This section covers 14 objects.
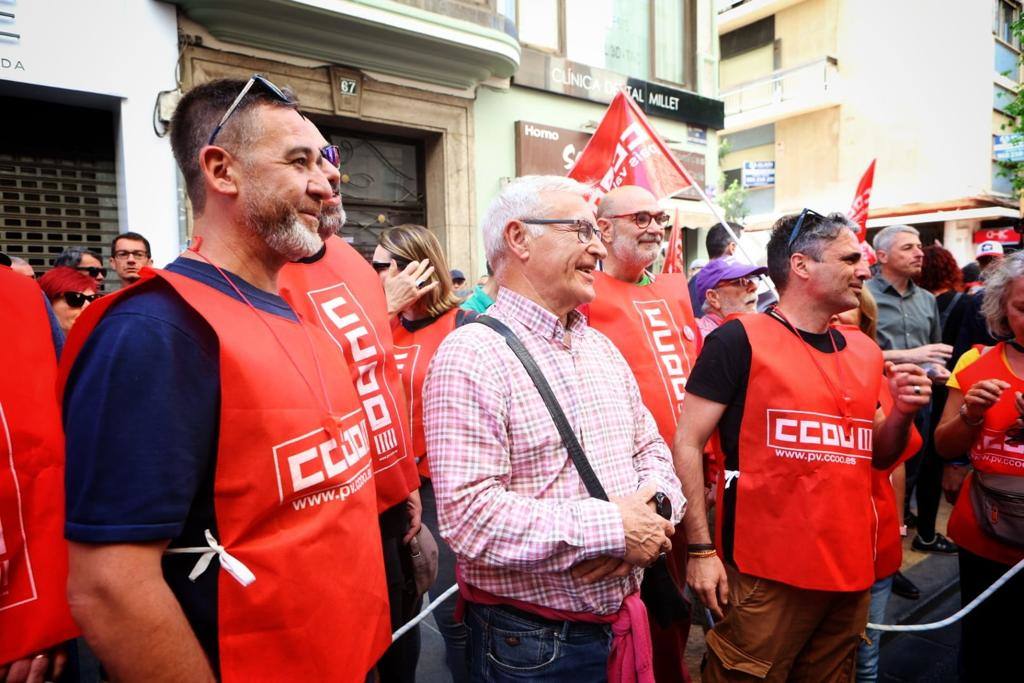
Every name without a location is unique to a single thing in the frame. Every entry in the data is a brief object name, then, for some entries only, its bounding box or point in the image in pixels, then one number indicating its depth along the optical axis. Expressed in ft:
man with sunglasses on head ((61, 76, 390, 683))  3.63
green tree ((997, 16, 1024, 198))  44.91
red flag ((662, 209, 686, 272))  16.74
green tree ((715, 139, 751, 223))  65.26
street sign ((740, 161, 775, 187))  80.69
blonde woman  10.16
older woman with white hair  8.40
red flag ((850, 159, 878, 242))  16.31
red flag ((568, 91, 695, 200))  13.88
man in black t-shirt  7.28
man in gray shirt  15.48
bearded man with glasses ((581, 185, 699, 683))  9.53
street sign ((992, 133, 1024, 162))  54.63
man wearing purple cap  11.76
